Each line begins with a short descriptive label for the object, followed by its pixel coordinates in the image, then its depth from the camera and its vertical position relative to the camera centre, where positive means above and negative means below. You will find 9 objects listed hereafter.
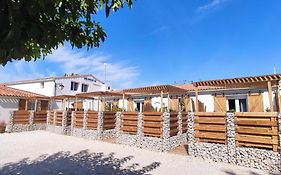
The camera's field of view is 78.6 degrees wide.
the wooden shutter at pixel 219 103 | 14.48 +0.01
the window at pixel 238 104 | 13.93 -0.06
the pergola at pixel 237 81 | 7.84 +1.06
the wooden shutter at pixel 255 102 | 13.03 +0.04
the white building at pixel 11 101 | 16.85 +0.26
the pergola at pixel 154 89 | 10.72 +0.97
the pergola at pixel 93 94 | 13.46 +0.78
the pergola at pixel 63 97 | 15.81 +0.63
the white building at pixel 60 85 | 21.69 +2.53
